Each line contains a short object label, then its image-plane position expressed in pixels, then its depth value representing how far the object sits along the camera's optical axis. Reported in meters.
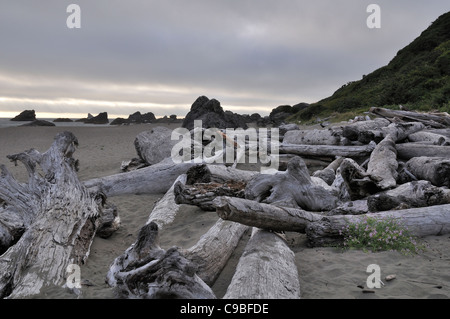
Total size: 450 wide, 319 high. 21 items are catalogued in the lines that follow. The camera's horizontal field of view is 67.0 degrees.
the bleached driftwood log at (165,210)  6.22
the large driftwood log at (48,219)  3.91
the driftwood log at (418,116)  13.31
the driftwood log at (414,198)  5.45
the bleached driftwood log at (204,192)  6.36
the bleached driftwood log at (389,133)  10.28
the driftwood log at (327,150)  10.12
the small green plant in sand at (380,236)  4.46
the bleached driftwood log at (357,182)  6.61
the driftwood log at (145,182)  8.55
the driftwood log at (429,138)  9.29
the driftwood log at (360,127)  10.79
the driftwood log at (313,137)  11.20
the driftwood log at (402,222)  4.73
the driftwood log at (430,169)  6.79
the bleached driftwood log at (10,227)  5.05
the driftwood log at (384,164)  6.82
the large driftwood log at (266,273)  3.09
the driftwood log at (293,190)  5.96
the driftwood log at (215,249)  3.94
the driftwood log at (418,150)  8.61
